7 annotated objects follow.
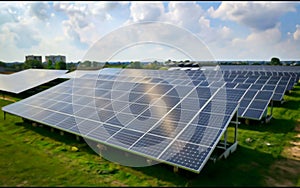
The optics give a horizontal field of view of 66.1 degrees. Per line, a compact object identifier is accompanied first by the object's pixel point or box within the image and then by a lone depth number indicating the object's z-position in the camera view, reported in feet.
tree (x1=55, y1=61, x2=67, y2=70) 216.13
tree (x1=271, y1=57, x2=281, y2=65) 308.93
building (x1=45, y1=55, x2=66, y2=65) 371.76
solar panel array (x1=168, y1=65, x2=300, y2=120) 59.16
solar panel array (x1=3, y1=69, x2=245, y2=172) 33.78
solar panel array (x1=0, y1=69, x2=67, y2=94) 103.30
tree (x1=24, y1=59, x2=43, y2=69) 232.69
